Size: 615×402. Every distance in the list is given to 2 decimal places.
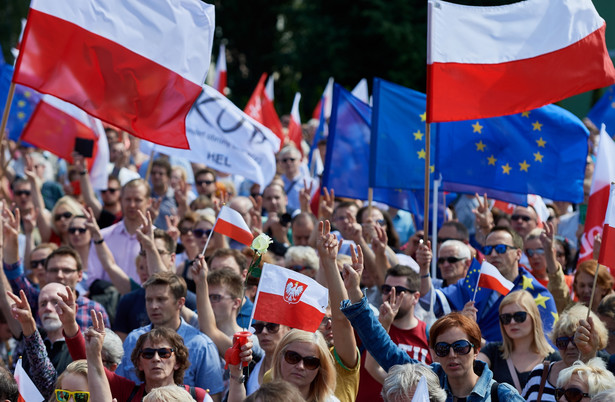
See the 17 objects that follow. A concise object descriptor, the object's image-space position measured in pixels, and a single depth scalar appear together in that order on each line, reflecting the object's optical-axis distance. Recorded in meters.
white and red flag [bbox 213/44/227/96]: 31.45
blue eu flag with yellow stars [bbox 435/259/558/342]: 14.84
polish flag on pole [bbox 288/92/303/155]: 30.00
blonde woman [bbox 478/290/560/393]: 13.02
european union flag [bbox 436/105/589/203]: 18.37
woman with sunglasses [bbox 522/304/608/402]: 12.01
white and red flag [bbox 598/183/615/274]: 13.21
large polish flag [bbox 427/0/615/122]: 15.71
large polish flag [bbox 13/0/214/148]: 14.01
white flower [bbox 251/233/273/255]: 11.77
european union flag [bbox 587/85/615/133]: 26.05
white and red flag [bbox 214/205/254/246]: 15.14
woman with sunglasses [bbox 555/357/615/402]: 10.60
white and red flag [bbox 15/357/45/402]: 11.23
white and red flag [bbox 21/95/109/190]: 21.39
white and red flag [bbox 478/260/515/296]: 14.48
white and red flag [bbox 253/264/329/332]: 11.98
